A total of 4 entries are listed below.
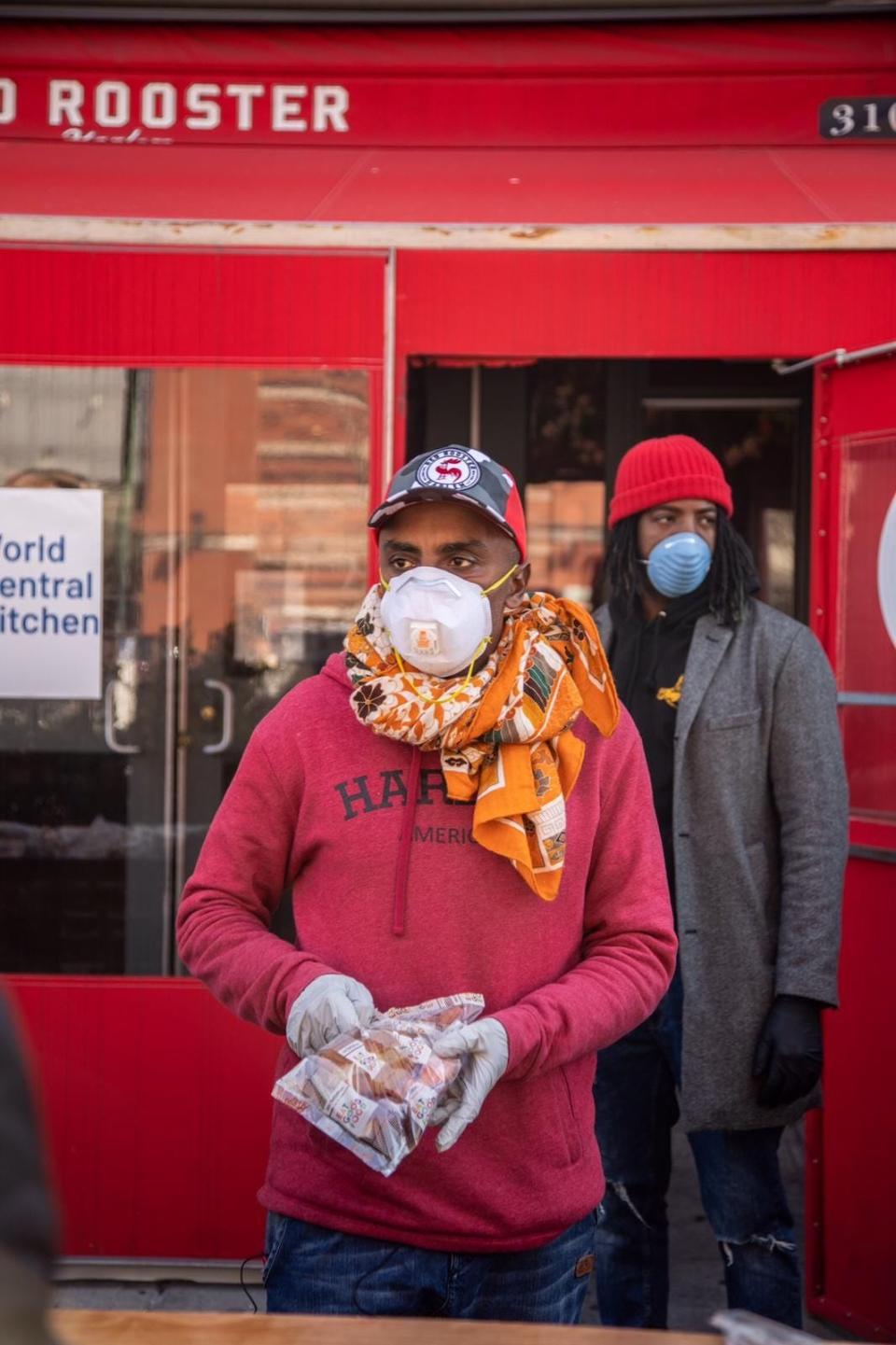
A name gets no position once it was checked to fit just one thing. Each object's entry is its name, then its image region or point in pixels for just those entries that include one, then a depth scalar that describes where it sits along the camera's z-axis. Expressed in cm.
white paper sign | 393
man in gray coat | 294
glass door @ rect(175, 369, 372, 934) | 395
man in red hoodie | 188
